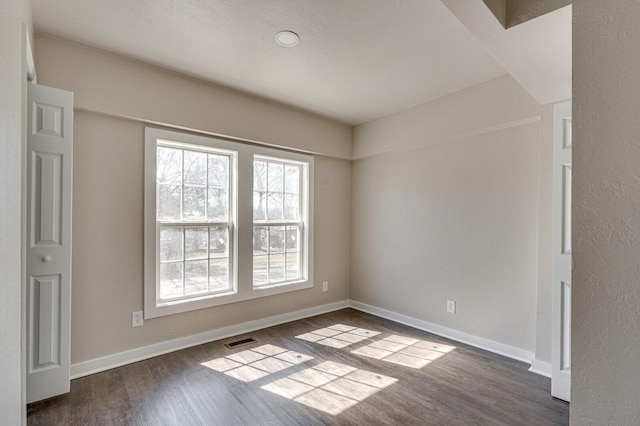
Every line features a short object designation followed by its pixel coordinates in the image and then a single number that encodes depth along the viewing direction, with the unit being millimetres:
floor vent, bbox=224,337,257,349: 3052
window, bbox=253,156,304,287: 3680
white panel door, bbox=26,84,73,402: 2021
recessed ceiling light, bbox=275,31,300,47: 2266
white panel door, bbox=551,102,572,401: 2160
